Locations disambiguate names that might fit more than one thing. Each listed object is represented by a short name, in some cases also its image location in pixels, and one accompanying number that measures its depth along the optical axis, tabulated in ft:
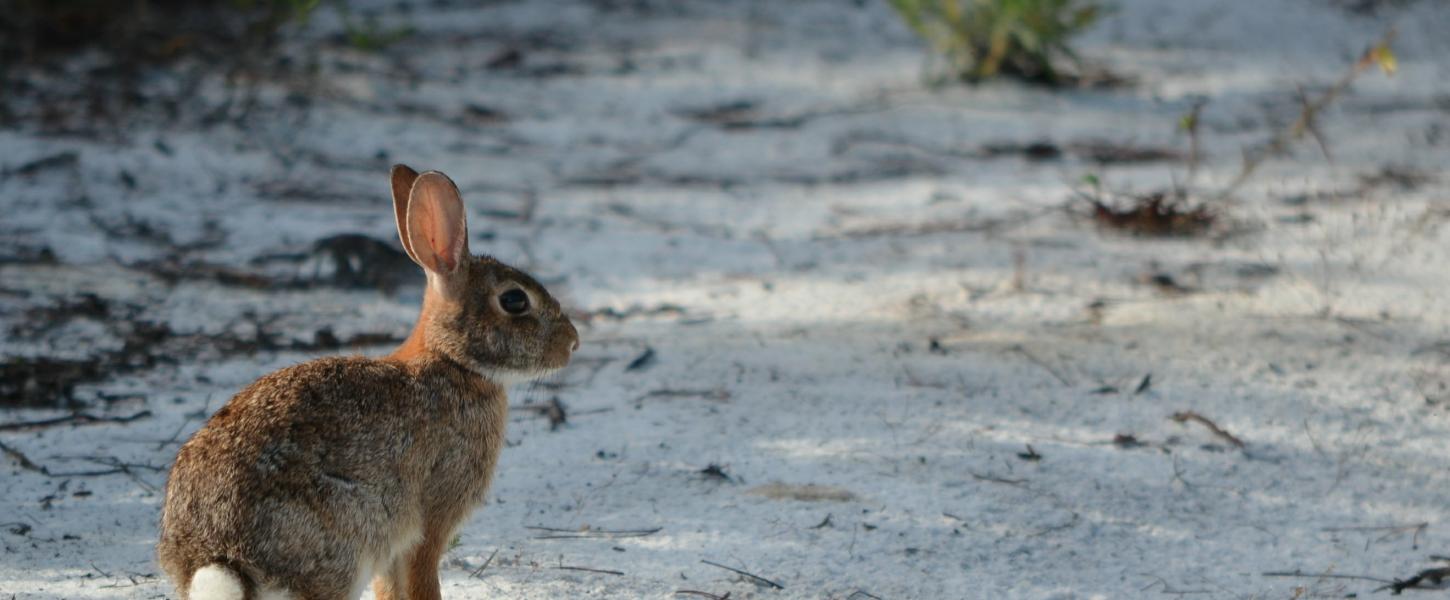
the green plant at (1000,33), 50.57
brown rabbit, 18.93
